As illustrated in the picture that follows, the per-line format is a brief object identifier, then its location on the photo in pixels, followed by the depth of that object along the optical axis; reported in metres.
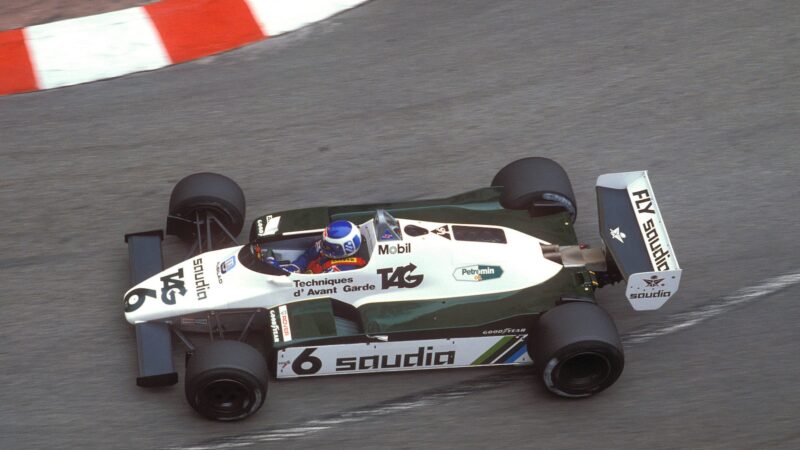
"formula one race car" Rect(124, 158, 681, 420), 13.54
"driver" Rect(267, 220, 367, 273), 14.26
